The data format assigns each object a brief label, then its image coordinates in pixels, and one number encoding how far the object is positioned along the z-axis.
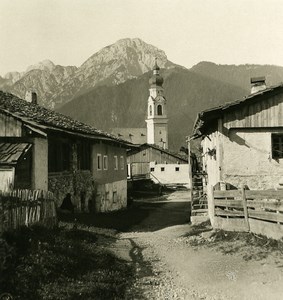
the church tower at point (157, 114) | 87.81
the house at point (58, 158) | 16.05
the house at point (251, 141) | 14.91
